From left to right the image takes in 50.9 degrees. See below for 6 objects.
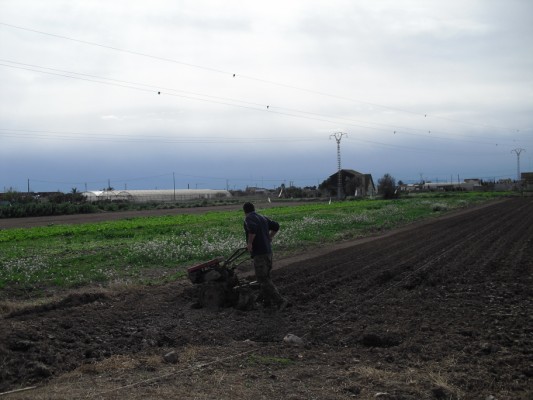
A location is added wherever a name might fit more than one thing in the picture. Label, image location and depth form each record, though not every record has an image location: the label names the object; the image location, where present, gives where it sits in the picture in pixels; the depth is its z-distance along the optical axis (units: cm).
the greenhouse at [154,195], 9394
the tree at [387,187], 8831
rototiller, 1041
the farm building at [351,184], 10269
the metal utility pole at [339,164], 8106
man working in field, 1028
